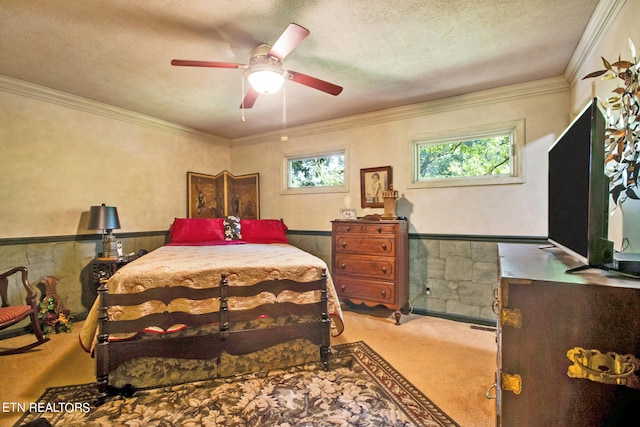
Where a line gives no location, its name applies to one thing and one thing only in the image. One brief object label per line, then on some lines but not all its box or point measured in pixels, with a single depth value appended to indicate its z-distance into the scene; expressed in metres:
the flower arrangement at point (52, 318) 2.97
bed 1.98
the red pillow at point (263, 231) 4.21
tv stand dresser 0.86
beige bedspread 2.09
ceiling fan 1.94
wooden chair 2.46
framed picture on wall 3.85
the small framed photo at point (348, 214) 3.92
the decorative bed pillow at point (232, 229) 4.20
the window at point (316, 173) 4.27
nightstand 3.27
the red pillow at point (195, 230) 4.00
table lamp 3.25
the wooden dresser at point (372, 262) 3.24
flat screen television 1.05
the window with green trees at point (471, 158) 3.17
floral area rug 1.69
